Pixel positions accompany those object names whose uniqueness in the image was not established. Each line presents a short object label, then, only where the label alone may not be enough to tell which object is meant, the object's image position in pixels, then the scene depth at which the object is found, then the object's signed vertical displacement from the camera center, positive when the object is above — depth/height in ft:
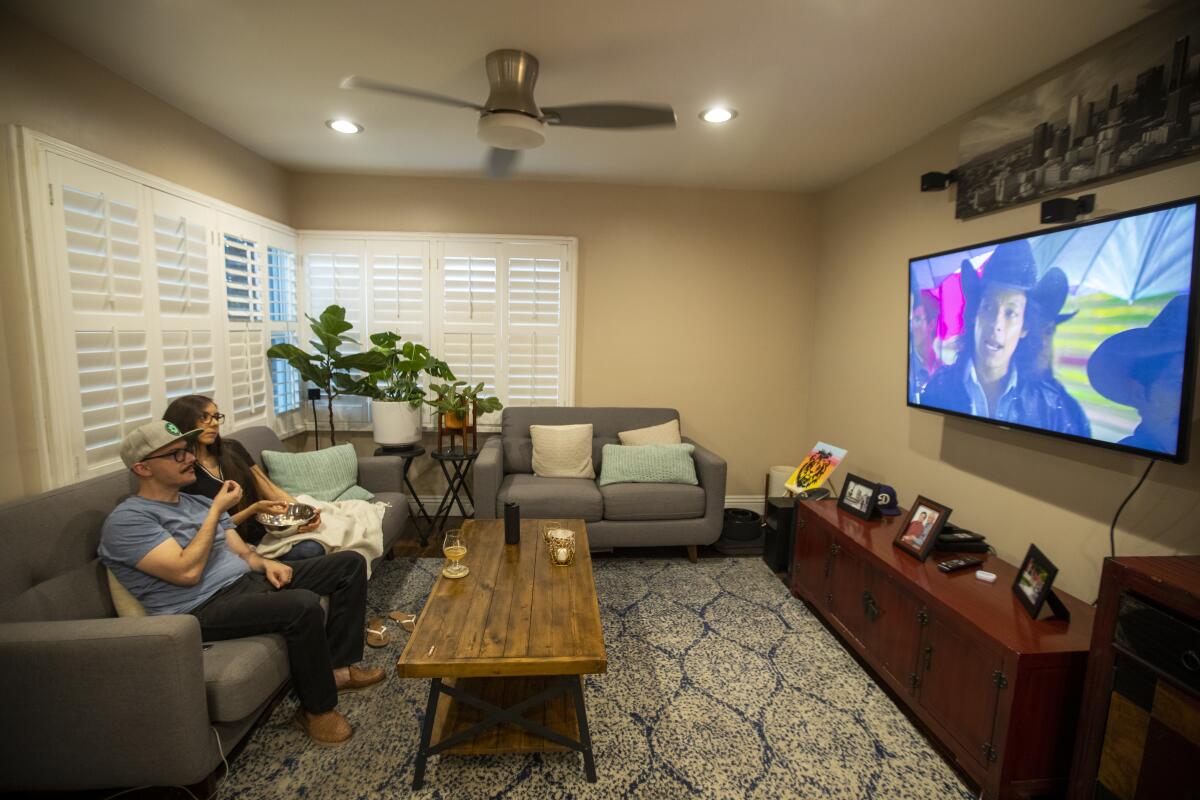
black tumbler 8.43 -3.02
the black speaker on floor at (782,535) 11.14 -4.04
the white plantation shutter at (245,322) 10.63 +0.00
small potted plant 12.42 -1.76
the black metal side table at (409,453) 12.50 -2.91
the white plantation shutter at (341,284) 13.47 +1.02
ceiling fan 6.89 +2.84
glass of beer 7.35 -3.09
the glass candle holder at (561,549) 7.80 -3.14
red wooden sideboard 5.41 -3.57
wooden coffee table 5.63 -3.38
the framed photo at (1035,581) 5.86 -2.65
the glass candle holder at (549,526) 9.13 -3.39
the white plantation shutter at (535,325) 13.74 +0.14
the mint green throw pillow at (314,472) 9.85 -2.75
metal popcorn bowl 7.84 -2.87
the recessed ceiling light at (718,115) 8.84 +3.65
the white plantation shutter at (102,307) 7.10 +0.16
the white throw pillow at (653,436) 13.14 -2.47
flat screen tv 5.34 +0.20
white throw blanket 7.78 -3.15
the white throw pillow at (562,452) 12.58 -2.79
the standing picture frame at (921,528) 7.45 -2.64
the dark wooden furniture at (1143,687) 4.37 -2.90
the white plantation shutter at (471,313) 13.66 +0.39
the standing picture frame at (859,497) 9.00 -2.65
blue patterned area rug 5.85 -4.85
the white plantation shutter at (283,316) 12.34 +0.17
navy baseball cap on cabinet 9.22 -2.70
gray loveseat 11.18 -3.54
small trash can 12.30 -4.55
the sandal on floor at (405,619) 8.77 -4.76
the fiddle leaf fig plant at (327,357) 11.73 -0.72
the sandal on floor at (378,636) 8.31 -4.75
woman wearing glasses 7.07 -2.18
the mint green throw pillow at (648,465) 11.84 -2.87
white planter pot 12.30 -2.18
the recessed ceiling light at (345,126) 9.82 +3.63
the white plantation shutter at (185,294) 8.75 +0.44
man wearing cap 5.81 -2.90
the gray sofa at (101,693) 4.85 -3.48
